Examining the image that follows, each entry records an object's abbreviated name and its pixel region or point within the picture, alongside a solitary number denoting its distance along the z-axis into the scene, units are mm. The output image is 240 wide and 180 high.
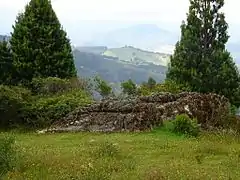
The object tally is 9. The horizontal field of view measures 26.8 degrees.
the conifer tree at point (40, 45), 42750
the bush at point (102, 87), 53156
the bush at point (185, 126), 27438
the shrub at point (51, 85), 37547
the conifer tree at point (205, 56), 47688
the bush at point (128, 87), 54912
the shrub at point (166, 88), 46719
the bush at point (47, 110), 32641
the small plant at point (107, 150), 19641
